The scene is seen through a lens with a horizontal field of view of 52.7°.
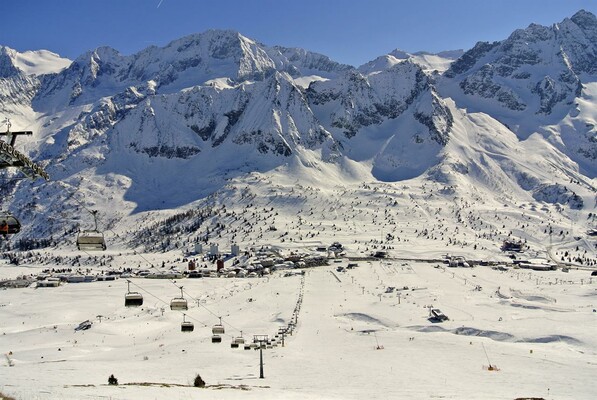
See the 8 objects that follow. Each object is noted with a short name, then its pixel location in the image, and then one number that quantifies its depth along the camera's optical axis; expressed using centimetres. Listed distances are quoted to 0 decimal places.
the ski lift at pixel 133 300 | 5216
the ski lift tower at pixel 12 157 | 2627
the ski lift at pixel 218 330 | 6056
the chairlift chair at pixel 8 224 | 3102
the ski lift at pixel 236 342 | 5916
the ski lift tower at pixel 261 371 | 4699
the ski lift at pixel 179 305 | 5662
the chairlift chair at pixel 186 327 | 5784
